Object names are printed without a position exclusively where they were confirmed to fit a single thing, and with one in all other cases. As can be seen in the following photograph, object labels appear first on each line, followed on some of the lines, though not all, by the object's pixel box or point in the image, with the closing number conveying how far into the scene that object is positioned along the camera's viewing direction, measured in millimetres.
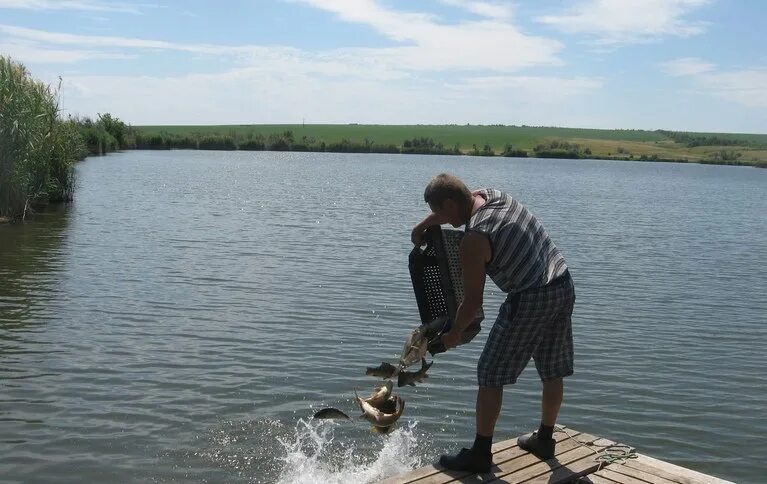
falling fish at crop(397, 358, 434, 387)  5531
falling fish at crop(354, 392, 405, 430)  5539
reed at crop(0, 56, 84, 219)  22156
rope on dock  5836
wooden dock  5434
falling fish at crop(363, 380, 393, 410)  5699
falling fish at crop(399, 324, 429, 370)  5504
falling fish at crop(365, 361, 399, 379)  5546
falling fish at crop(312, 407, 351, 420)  5477
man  5180
